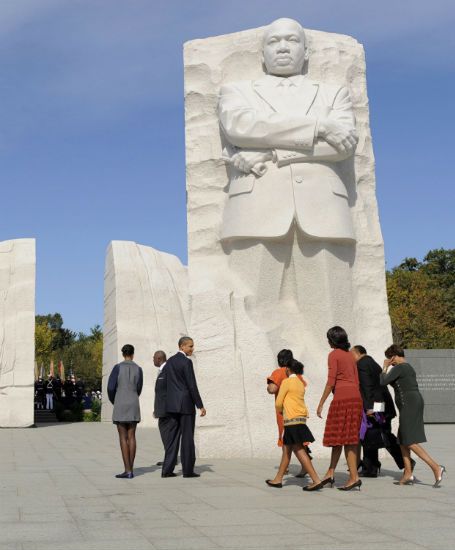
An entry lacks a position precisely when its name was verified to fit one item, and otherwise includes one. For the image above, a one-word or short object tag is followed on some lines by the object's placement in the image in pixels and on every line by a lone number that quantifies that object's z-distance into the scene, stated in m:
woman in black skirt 6.27
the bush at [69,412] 21.02
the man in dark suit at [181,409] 7.39
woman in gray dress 7.37
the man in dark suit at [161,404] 7.67
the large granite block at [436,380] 16.66
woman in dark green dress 6.55
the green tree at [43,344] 53.00
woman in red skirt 6.35
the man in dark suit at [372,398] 7.24
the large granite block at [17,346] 16.30
